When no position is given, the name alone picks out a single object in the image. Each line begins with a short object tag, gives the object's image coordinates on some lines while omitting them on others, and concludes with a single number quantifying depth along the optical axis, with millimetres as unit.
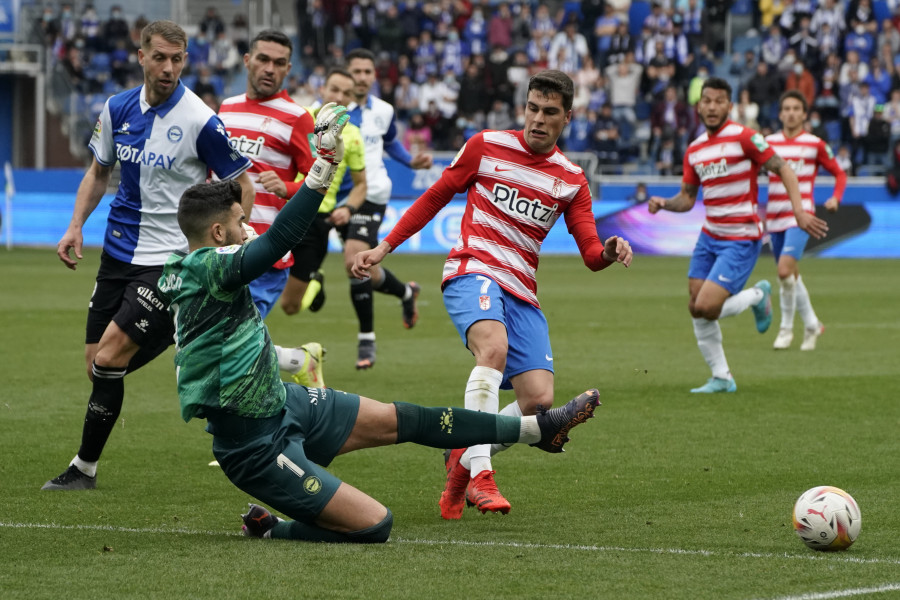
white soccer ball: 10281
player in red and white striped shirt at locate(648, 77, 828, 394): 20812
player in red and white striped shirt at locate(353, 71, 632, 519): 12453
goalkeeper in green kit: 10570
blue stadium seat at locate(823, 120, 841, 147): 55656
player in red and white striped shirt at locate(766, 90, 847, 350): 26812
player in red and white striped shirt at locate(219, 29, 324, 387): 16375
